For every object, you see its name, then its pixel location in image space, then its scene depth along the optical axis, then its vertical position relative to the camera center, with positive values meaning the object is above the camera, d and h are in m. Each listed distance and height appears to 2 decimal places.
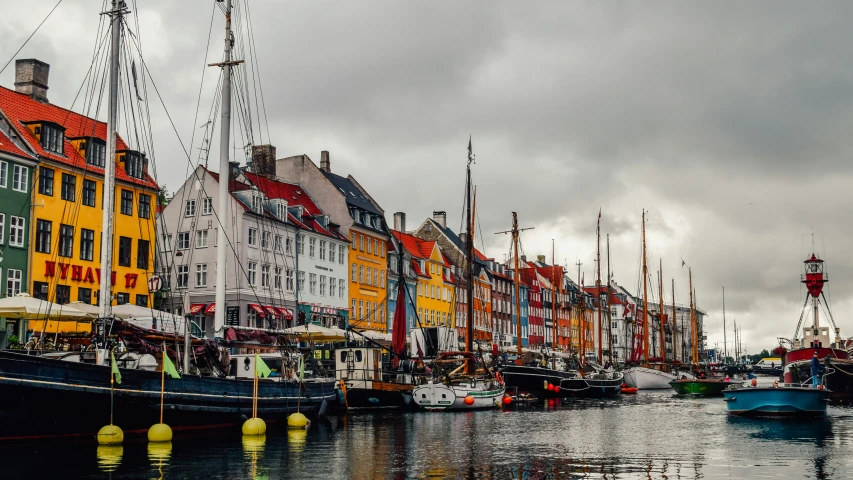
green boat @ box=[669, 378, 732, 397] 79.69 -2.48
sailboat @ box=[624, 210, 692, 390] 97.47 -1.86
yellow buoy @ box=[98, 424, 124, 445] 26.94 -2.17
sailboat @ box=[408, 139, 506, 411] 49.62 -1.41
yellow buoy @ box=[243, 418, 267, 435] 31.20 -2.27
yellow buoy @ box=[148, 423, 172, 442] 28.11 -2.21
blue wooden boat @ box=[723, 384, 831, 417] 39.44 -1.85
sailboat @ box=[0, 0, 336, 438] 26.38 -0.86
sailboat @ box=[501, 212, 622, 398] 68.56 -1.78
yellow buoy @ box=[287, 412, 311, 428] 35.03 -2.33
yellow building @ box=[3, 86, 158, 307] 50.59 +8.60
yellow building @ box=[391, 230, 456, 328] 96.76 +8.56
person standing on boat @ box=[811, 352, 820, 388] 45.68 -0.80
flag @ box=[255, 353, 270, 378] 31.91 -0.30
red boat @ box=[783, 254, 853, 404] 60.59 -0.28
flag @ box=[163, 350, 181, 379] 29.14 -0.24
